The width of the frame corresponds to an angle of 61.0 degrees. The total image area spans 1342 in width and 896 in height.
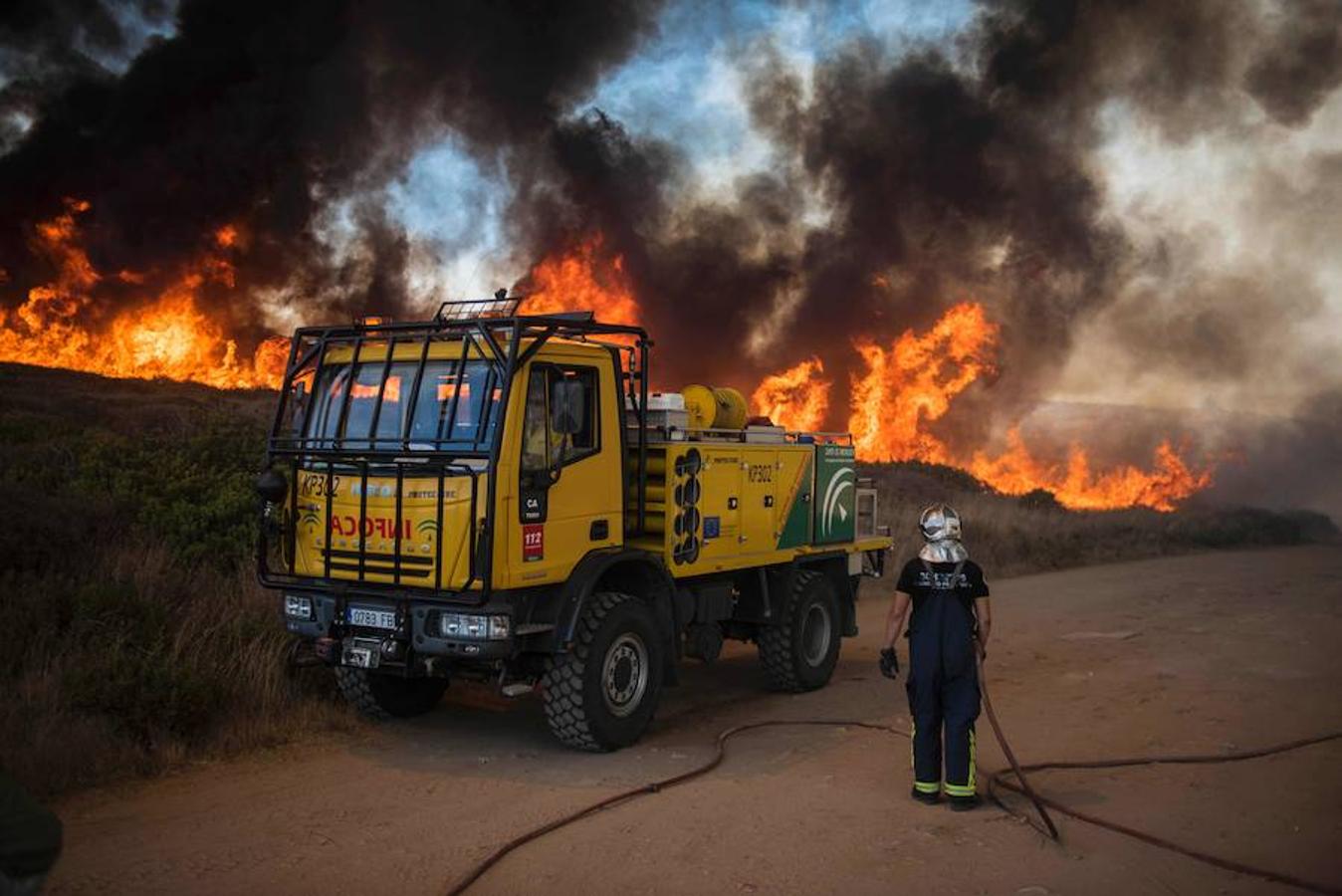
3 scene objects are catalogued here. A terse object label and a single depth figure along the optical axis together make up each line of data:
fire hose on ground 5.77
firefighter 6.94
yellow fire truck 7.62
